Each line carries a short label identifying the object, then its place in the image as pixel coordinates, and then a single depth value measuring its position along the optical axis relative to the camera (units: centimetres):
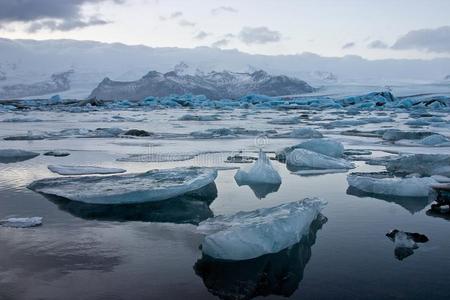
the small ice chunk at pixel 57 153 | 853
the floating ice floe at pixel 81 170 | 647
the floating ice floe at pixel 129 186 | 478
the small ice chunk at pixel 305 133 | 1232
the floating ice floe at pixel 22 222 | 402
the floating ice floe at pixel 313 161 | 714
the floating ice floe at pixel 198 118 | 2158
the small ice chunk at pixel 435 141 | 1045
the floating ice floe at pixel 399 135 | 1184
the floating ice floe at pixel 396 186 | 523
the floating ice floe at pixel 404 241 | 343
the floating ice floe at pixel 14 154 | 808
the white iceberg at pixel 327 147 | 822
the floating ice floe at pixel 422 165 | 655
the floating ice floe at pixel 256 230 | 326
